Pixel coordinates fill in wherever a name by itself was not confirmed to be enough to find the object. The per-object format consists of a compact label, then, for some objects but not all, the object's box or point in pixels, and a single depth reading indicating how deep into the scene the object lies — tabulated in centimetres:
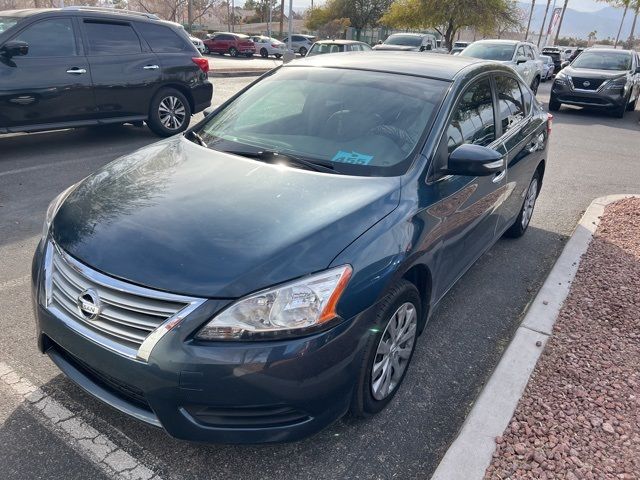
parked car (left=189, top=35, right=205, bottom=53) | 2928
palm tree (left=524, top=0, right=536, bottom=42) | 6322
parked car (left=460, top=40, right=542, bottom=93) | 1520
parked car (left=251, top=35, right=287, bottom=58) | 3606
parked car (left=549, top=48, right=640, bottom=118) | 1397
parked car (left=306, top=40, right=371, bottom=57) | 1727
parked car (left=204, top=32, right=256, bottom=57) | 3456
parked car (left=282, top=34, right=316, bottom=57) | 3841
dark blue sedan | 208
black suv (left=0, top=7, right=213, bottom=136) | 670
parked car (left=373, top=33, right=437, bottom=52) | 2212
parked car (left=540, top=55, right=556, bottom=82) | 2502
